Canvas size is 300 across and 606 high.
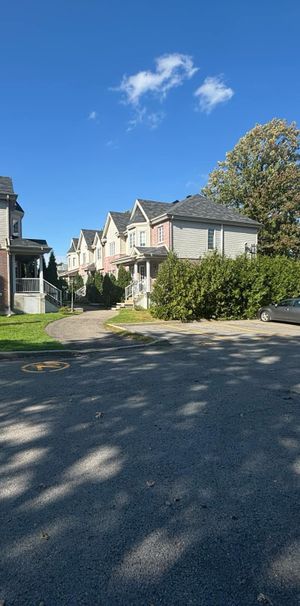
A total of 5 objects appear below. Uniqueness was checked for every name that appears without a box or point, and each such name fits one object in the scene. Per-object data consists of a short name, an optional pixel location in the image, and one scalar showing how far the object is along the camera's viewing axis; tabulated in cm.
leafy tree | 3949
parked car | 1838
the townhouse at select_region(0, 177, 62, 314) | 2134
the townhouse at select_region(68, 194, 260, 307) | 2714
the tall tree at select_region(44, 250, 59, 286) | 3338
